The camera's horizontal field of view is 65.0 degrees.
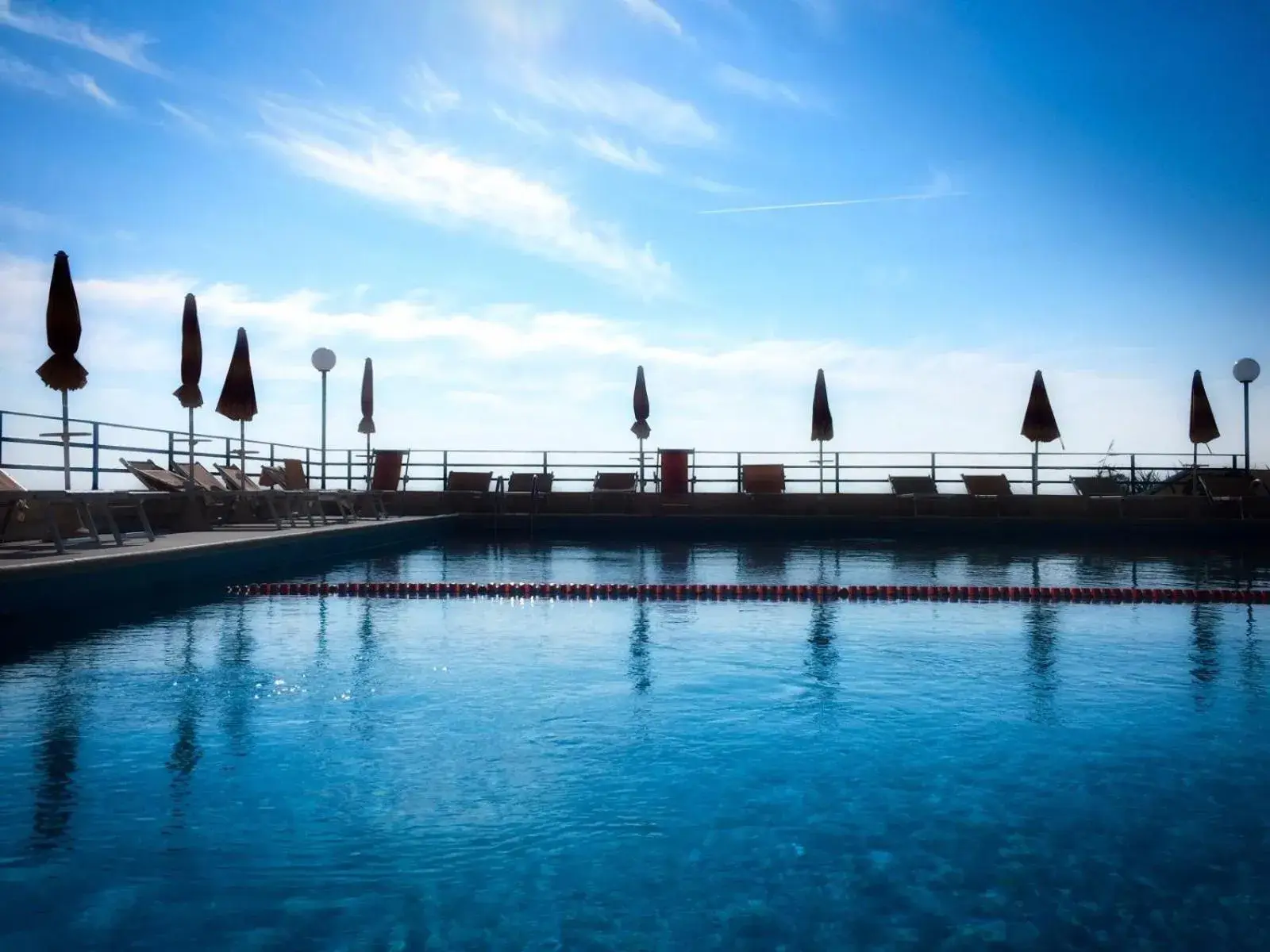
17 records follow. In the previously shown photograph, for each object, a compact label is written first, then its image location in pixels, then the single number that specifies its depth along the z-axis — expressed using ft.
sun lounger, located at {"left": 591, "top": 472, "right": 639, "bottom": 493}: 65.92
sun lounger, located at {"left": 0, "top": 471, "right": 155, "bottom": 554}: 26.02
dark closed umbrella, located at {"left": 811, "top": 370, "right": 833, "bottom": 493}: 65.87
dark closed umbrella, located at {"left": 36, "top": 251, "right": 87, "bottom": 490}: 33.94
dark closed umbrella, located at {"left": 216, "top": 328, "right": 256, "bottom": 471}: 47.55
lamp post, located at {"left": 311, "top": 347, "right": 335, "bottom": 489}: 59.93
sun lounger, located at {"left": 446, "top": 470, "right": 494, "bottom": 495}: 66.54
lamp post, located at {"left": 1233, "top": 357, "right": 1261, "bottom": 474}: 67.21
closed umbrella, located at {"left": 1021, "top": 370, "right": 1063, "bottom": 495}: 63.00
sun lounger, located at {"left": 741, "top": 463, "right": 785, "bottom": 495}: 65.77
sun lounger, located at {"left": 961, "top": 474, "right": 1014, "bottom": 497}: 63.46
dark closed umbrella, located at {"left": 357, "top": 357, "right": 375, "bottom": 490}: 65.26
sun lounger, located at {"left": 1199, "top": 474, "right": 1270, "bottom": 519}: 61.00
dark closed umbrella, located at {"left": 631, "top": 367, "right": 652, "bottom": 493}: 67.77
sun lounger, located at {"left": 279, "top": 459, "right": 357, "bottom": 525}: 43.83
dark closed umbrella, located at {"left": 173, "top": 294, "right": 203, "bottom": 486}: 43.16
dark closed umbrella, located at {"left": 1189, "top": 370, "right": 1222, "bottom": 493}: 63.98
